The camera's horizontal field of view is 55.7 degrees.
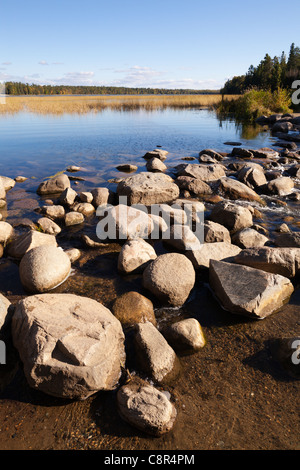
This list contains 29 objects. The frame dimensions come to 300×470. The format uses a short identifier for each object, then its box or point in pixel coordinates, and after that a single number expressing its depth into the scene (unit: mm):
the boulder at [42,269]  4689
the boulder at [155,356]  3336
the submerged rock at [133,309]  4160
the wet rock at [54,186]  9227
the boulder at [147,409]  2734
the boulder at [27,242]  5438
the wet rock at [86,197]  8320
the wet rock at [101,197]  8422
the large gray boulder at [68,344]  3025
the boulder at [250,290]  4211
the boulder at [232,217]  6859
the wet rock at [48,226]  6750
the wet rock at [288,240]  5730
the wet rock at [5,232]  6077
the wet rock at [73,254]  5623
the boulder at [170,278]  4480
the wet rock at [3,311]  3768
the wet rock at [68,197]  8269
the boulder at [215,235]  6078
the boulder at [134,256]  5184
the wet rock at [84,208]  7875
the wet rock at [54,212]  7605
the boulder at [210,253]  5262
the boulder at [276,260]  4922
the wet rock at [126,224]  6227
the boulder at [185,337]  3686
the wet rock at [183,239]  5574
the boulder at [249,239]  6078
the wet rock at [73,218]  7215
